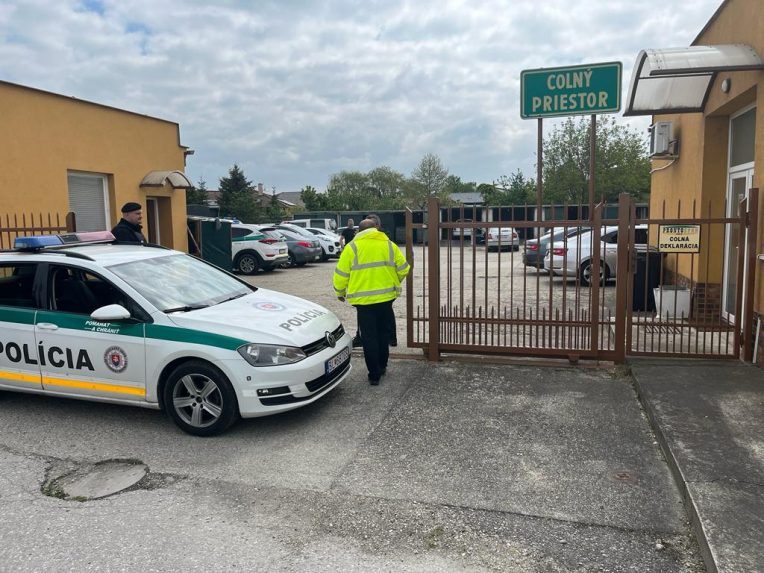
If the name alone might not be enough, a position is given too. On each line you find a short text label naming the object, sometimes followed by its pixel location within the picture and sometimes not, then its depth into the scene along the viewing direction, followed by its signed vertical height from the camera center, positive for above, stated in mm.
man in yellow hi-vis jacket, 6148 -539
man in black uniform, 7145 +55
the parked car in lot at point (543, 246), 12633 -455
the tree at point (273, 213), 45406 +1418
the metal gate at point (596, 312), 6355 -999
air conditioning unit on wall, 10172 +1381
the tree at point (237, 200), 46594 +2387
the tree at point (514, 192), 35869 +2192
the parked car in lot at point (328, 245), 22984 -619
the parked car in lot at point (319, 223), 31456 +293
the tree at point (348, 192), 61562 +4354
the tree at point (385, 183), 70825 +5422
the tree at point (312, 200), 56969 +2745
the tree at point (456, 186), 64562 +4745
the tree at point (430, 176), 64188 +5367
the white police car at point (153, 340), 4785 -892
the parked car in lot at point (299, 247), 20438 -598
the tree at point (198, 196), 47031 +2708
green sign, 6539 +1470
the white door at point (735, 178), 7578 +573
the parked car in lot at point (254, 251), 18000 -631
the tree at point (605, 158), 33312 +3707
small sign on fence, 6520 -159
